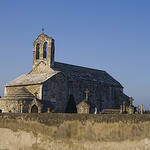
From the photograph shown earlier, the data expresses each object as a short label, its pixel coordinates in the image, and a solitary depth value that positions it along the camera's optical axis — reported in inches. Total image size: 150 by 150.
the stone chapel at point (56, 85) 1248.8
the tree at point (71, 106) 1328.7
